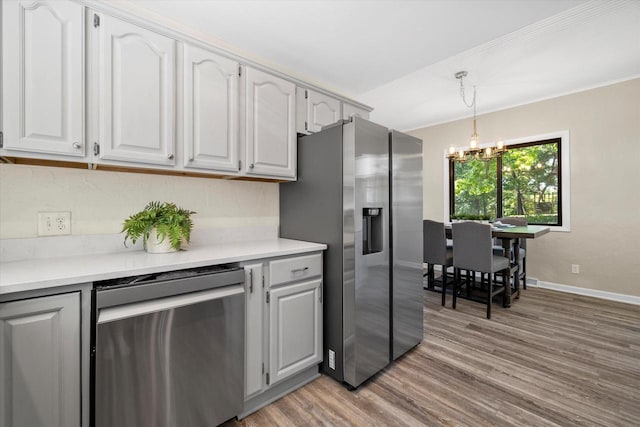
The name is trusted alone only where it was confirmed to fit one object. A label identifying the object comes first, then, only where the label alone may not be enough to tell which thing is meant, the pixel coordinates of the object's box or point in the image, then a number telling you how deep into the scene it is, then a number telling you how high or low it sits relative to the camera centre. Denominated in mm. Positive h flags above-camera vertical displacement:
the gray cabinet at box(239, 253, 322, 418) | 1574 -697
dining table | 2873 -256
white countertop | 1029 -242
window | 3957 +437
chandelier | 3480 +802
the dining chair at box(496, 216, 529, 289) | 3805 -448
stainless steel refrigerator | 1783 -168
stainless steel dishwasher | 1117 -613
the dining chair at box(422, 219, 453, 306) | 3365 -440
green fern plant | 1589 -72
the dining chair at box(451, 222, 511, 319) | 2898 -451
